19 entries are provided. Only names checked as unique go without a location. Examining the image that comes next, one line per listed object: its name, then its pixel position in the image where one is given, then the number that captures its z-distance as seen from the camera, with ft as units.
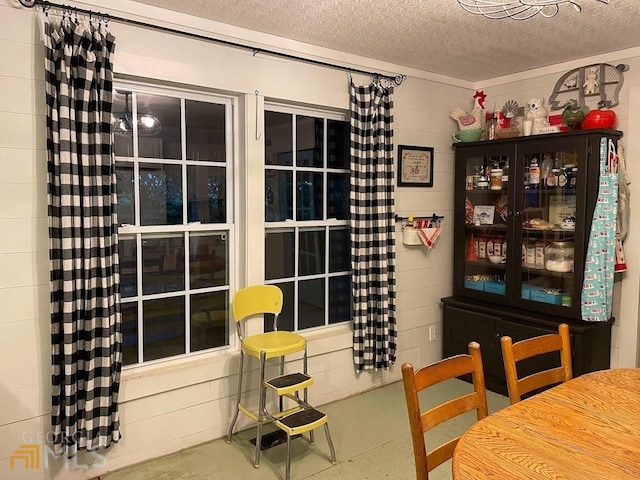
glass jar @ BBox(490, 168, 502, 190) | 12.25
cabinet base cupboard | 10.39
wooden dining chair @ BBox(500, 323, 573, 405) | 6.20
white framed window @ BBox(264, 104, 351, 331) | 10.44
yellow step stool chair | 8.36
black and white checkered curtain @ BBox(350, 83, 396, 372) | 10.84
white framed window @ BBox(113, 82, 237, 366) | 8.74
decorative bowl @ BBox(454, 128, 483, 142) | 12.60
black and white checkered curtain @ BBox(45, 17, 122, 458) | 7.34
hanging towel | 12.25
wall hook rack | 12.21
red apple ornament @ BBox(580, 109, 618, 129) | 10.51
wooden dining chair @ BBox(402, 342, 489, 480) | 4.94
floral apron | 10.21
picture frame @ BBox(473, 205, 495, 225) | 12.60
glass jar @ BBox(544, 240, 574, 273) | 11.03
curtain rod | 7.33
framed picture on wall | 12.11
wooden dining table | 4.21
